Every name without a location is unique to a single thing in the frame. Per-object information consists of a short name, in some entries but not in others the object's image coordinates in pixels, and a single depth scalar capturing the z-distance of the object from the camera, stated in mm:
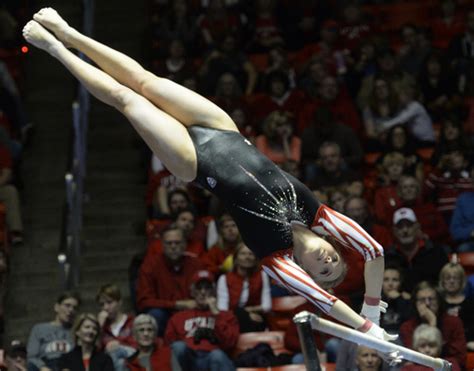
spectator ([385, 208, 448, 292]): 10742
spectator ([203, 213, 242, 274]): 11188
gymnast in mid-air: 7512
